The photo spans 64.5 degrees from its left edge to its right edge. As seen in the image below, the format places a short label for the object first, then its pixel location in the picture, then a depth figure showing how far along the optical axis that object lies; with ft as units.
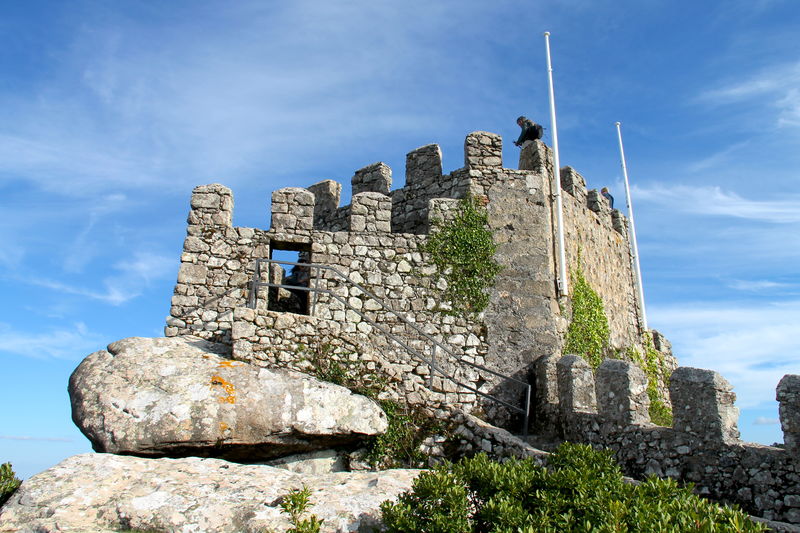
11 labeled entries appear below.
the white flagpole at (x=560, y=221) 40.68
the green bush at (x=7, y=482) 24.79
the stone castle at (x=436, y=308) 30.37
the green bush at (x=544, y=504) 16.48
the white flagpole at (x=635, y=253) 55.53
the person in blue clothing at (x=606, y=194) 54.75
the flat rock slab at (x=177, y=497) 21.06
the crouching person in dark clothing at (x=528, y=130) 45.83
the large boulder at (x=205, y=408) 27.81
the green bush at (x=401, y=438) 31.40
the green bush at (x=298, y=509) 17.74
